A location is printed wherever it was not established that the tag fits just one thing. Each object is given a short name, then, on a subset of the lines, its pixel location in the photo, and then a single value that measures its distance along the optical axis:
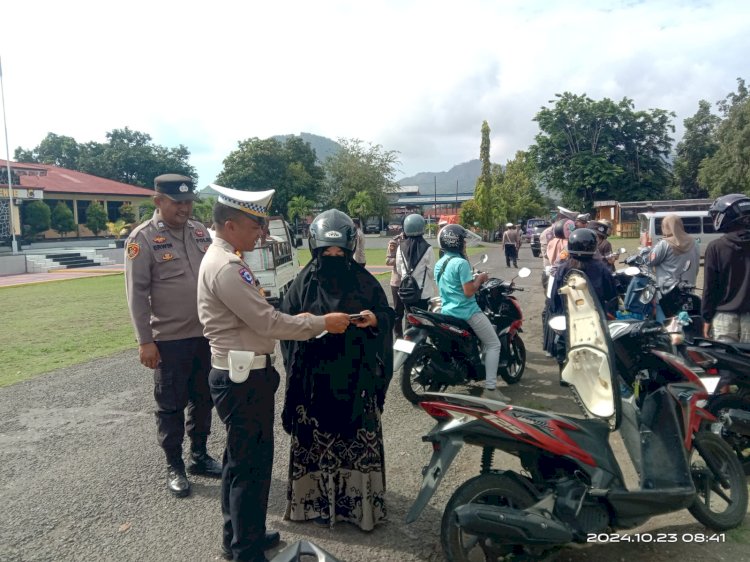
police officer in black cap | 3.68
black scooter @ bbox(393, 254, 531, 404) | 5.30
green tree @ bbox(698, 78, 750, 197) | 39.22
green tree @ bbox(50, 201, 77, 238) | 34.59
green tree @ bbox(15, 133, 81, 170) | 60.88
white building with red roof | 30.64
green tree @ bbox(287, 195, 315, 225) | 50.38
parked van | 21.52
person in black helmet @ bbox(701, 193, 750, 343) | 4.15
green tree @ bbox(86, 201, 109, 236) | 37.09
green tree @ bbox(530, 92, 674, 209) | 51.25
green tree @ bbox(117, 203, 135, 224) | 39.78
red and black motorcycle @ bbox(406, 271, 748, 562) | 2.63
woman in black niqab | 3.19
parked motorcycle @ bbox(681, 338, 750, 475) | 3.67
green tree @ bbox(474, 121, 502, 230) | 46.25
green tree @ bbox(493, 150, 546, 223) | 54.66
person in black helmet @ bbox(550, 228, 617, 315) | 4.82
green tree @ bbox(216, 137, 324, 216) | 54.44
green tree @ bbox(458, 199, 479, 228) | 46.66
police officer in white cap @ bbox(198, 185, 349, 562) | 2.78
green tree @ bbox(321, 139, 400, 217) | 60.06
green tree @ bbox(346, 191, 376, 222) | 55.91
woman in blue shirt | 5.29
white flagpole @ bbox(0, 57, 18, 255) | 27.78
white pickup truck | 11.63
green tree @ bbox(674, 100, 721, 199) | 54.47
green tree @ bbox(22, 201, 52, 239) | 32.25
